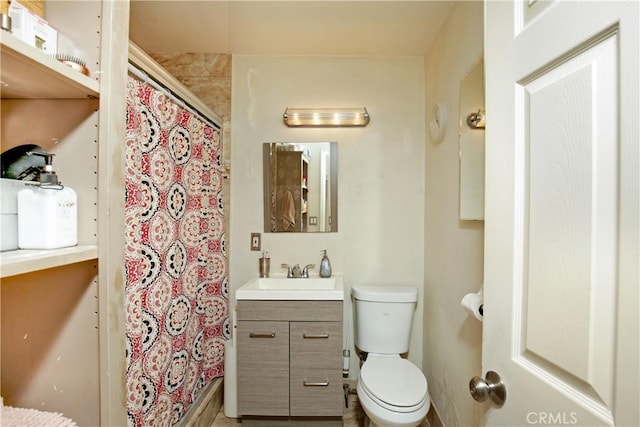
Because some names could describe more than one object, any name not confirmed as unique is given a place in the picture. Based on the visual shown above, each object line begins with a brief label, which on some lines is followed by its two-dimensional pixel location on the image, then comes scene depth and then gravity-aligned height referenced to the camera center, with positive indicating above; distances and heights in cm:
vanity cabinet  161 -81
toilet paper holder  106 -34
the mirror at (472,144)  122 +31
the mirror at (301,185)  207 +19
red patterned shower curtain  115 -23
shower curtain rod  117 +61
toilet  134 -86
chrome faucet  201 -42
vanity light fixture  197 +66
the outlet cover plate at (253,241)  209 -21
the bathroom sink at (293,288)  162 -46
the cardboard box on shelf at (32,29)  54 +36
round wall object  164 +54
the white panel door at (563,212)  41 +1
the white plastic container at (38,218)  57 -2
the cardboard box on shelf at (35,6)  61 +43
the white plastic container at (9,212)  56 -1
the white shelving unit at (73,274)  64 -14
